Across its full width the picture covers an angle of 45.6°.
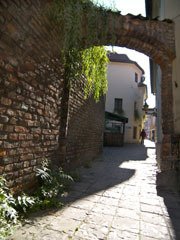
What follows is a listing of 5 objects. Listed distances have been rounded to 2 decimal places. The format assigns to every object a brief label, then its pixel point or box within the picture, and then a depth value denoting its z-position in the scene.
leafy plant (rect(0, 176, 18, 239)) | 2.03
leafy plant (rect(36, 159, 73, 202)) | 3.30
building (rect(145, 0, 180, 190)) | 4.71
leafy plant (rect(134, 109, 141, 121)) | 22.42
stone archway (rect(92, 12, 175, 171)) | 4.67
